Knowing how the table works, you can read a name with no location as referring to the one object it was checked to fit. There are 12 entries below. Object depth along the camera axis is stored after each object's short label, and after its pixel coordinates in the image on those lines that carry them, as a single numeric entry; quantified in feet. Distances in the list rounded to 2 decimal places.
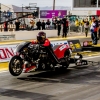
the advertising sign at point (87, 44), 58.90
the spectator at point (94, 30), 71.05
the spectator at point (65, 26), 89.91
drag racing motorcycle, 32.27
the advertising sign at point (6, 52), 44.42
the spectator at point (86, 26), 97.14
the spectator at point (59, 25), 97.70
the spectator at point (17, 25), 98.68
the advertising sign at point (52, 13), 141.79
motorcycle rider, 34.61
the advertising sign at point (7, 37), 85.07
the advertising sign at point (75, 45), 56.84
